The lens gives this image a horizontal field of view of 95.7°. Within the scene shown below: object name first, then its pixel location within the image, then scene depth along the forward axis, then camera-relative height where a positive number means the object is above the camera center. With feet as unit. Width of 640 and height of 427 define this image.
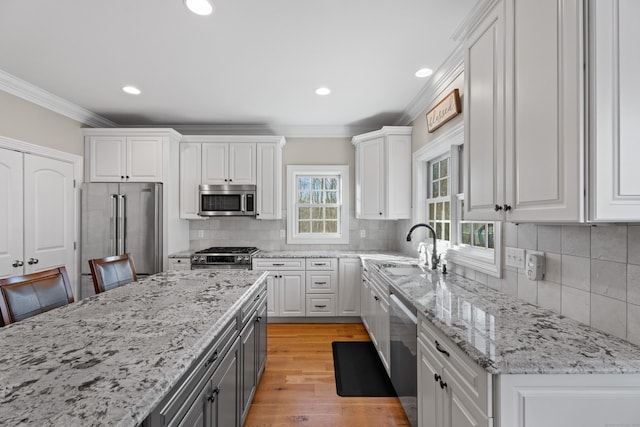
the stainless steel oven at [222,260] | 11.71 -1.87
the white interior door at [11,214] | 8.94 -0.02
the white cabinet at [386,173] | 11.68 +1.72
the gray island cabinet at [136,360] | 2.30 -1.55
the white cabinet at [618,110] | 2.99 +1.09
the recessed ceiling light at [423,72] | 8.34 +4.19
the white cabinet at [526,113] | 3.18 +1.38
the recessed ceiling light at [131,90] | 9.62 +4.20
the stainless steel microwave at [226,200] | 12.66 +0.62
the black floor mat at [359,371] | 7.59 -4.59
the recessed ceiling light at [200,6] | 5.65 +4.14
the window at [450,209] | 6.92 +0.22
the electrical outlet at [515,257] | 5.36 -0.81
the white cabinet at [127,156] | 11.84 +2.36
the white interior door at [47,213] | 9.70 +0.02
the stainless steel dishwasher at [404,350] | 5.57 -2.92
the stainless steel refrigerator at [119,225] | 11.32 -0.44
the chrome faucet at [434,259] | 8.37 -1.28
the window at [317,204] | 13.84 +0.50
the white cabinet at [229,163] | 12.82 +2.27
